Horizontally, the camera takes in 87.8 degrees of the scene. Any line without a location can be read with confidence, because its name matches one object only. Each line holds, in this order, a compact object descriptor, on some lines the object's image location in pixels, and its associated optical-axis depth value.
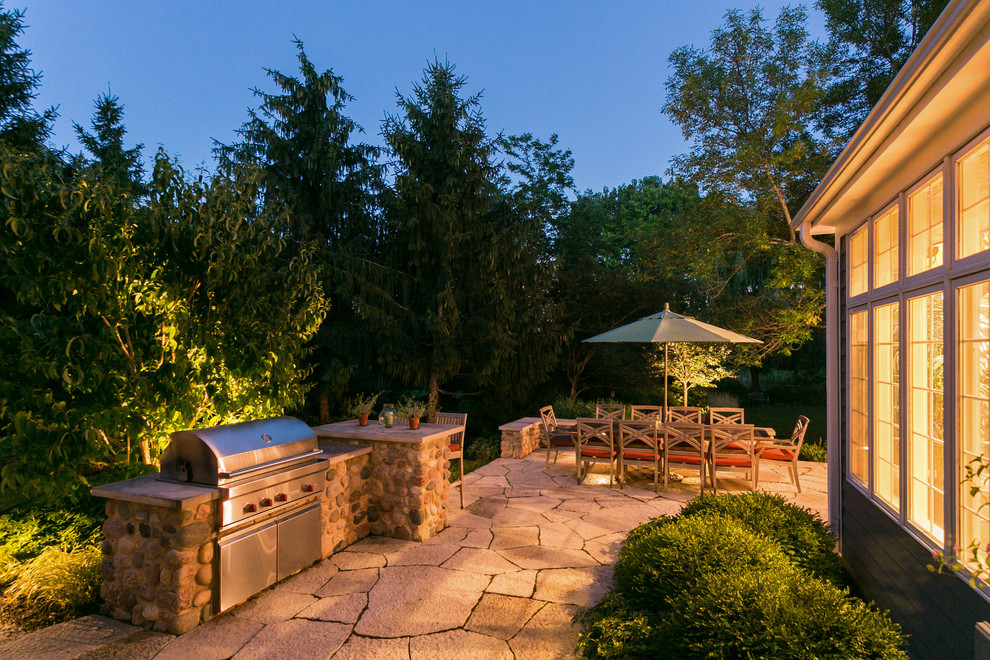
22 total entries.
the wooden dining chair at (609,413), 8.14
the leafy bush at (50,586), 3.36
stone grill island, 3.14
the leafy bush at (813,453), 8.55
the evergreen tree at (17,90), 9.45
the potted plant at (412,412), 5.06
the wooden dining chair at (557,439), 7.36
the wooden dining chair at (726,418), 7.11
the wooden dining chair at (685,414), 7.50
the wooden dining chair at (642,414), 8.08
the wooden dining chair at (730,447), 5.94
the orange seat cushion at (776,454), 6.27
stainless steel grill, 3.35
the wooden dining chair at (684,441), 6.05
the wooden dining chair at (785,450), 6.13
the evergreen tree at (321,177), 11.59
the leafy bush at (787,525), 3.62
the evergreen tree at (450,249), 11.12
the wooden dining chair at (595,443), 6.47
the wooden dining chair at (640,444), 6.26
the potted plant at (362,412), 5.12
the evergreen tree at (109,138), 12.40
